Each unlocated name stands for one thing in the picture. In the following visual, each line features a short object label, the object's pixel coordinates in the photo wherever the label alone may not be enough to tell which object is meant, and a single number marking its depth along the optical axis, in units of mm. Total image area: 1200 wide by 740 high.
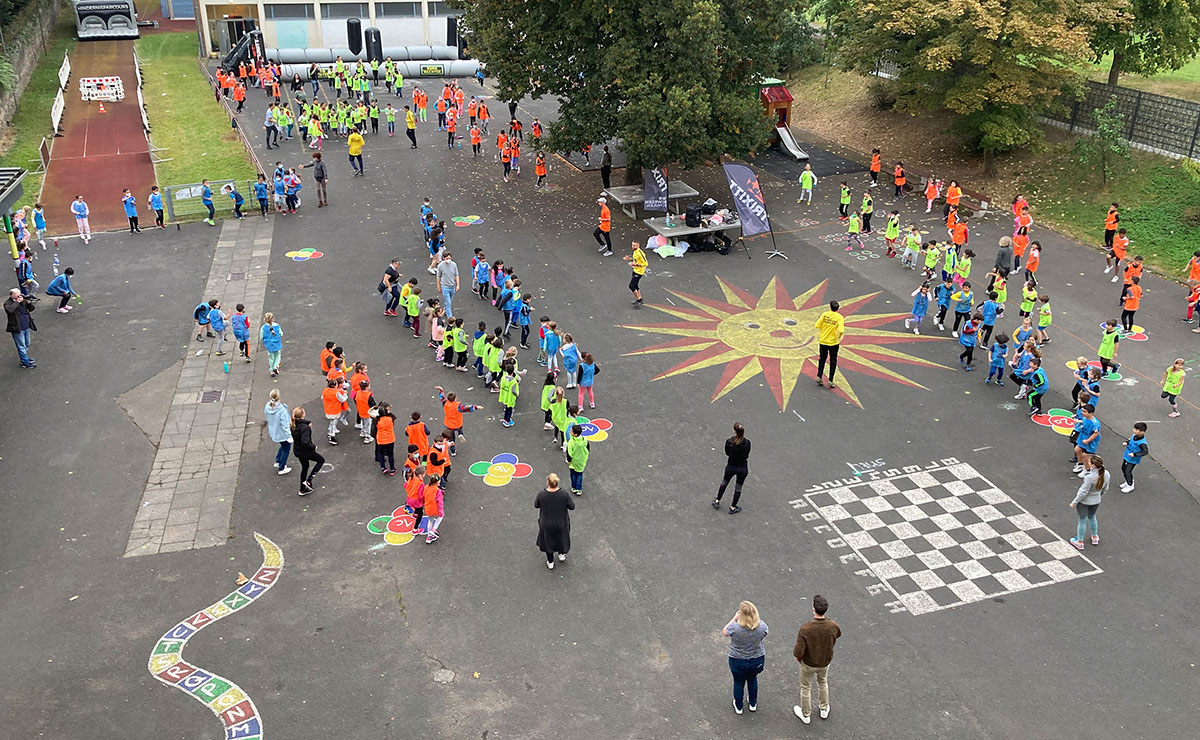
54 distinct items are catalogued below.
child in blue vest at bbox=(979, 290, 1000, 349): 19625
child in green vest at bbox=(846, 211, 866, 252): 26172
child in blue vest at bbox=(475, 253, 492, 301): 22531
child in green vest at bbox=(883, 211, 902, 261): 25328
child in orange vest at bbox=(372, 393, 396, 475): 15266
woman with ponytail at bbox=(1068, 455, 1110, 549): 13266
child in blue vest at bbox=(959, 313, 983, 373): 19047
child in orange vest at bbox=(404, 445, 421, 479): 14728
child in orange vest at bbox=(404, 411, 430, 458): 15312
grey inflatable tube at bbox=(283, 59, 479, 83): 50281
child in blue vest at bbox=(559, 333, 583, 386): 17703
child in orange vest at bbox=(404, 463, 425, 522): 13914
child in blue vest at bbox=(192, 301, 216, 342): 20359
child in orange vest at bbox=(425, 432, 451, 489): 14648
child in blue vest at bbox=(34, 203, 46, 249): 25984
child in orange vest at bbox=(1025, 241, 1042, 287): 23125
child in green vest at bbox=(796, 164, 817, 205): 29656
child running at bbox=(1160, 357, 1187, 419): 17109
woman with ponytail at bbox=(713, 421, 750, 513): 14031
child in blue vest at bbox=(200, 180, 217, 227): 28078
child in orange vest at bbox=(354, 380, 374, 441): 16484
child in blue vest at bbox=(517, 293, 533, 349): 20172
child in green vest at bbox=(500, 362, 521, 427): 16891
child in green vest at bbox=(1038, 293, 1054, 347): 19828
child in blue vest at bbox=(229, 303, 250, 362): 19453
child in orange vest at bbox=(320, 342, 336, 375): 17141
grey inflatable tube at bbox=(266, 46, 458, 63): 54938
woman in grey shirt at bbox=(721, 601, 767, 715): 10211
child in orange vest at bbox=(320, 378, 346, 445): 16453
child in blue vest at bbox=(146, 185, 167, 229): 27547
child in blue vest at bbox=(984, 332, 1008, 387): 18203
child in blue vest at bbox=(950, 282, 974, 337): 20216
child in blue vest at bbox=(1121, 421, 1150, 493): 14688
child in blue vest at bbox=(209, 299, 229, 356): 20047
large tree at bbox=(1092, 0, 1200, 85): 28562
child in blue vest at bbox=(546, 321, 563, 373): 18406
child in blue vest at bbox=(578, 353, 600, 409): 17047
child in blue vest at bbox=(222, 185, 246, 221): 28641
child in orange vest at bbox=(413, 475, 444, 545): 13781
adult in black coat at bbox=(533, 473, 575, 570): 12898
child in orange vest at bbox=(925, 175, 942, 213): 28594
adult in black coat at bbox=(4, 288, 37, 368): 18891
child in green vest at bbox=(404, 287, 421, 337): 20375
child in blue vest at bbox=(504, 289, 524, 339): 20234
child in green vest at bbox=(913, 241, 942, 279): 21516
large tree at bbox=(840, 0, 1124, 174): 27562
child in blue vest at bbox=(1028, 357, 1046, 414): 17453
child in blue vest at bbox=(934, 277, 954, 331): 20922
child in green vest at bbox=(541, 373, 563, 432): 16527
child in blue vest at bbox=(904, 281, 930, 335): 20844
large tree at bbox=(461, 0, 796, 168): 25469
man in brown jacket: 10219
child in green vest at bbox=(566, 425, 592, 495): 14516
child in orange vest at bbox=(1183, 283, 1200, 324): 21103
